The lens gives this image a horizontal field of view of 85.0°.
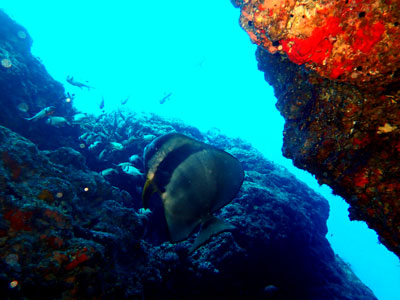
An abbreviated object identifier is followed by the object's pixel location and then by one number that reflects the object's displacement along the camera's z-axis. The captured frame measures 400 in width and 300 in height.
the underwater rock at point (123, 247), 2.54
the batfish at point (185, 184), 1.98
